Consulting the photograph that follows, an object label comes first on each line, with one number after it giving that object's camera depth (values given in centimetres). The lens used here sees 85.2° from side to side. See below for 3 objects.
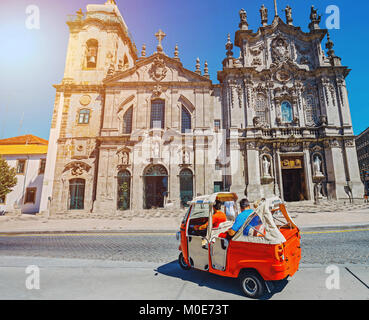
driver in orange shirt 439
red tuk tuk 329
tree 2116
